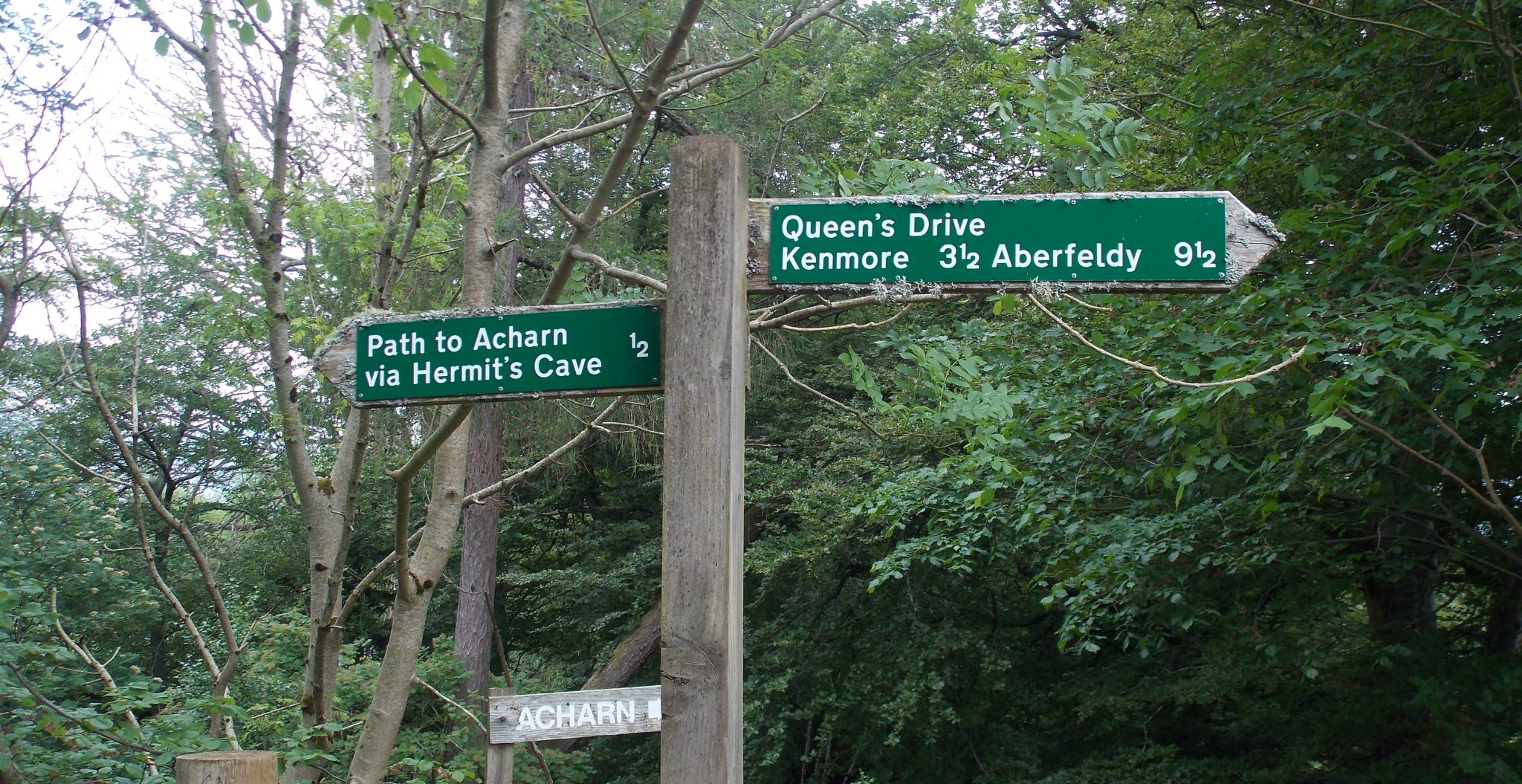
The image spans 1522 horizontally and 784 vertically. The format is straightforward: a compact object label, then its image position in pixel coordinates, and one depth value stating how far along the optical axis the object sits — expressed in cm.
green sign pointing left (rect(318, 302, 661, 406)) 209
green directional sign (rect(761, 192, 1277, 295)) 207
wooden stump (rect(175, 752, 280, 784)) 210
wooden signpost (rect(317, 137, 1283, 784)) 181
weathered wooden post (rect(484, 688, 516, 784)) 554
